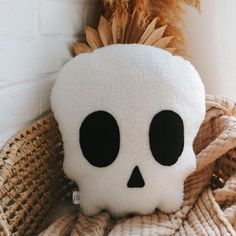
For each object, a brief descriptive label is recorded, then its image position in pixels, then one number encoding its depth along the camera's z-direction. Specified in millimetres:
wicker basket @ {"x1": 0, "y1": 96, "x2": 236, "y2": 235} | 660
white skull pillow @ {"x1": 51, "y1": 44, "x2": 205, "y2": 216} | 706
